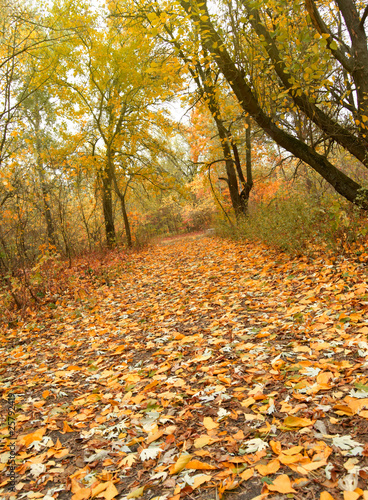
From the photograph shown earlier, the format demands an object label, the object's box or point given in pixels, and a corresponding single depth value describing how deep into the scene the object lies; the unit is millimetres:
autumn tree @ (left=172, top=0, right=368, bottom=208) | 4453
